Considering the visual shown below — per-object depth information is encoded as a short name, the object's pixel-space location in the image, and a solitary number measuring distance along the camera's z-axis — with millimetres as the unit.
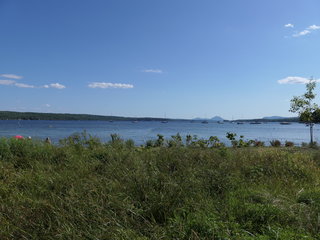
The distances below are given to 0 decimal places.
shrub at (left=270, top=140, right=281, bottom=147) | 15695
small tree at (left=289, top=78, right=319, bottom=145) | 17144
